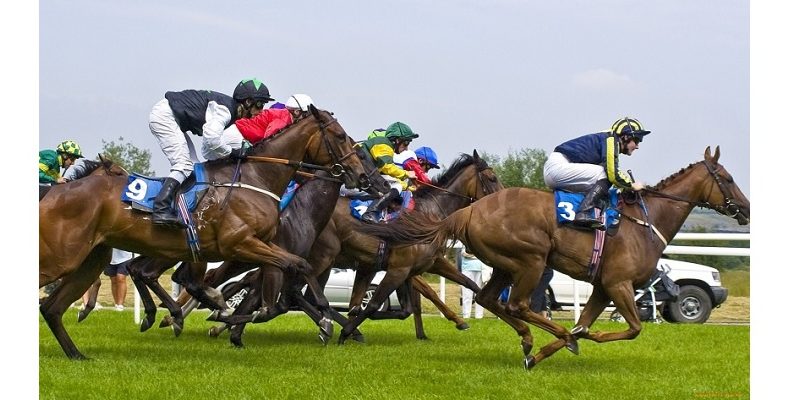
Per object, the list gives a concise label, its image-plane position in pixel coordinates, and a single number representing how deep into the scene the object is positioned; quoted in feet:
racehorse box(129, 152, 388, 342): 34.76
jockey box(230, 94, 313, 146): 33.47
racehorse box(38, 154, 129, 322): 36.73
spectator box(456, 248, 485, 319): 51.37
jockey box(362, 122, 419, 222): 37.60
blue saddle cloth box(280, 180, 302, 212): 35.32
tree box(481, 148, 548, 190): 112.37
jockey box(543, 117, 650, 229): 31.09
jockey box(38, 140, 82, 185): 40.47
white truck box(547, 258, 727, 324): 50.98
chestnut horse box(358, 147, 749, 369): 30.99
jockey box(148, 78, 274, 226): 31.35
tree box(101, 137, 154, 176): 116.13
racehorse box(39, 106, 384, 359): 29.17
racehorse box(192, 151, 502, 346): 38.14
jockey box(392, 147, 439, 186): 41.14
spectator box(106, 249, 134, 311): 48.98
